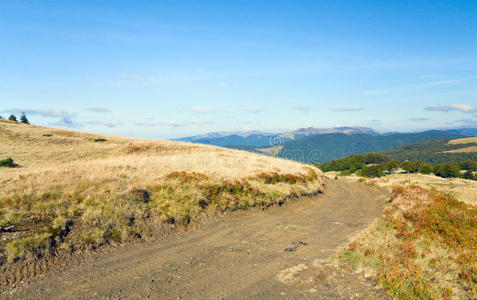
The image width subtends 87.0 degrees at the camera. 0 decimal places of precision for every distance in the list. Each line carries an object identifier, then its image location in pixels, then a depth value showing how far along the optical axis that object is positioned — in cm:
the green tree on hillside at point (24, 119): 7639
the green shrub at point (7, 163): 2422
